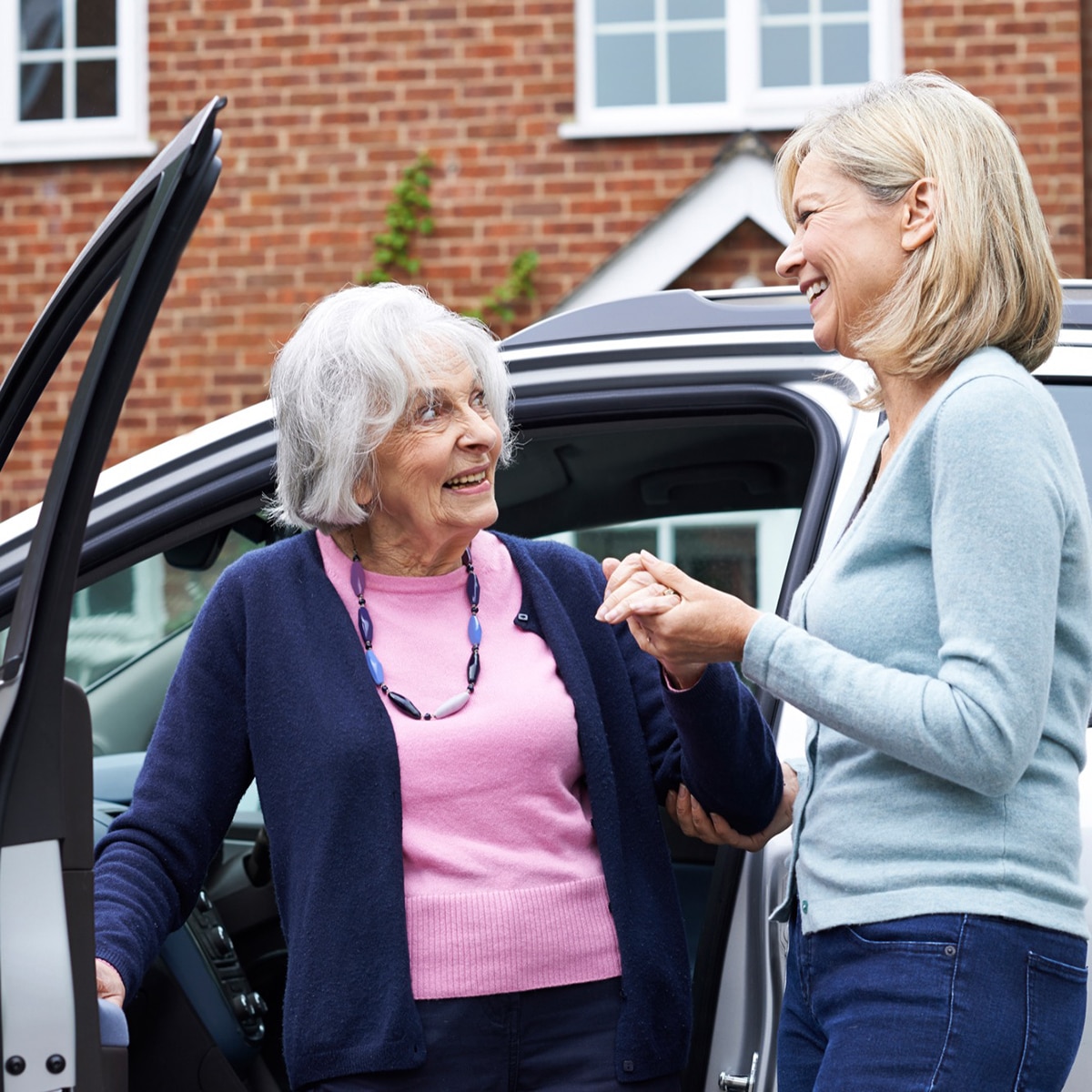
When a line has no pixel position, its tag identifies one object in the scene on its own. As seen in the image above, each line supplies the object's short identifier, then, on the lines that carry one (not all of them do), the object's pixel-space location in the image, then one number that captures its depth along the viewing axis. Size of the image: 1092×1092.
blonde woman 2.04
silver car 1.95
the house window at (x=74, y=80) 7.65
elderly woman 2.34
